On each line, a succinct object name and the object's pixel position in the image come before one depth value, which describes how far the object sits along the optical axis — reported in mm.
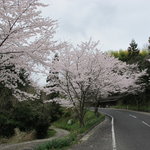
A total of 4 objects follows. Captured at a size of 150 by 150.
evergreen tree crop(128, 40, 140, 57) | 56906
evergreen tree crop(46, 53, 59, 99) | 19341
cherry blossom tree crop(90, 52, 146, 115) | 21547
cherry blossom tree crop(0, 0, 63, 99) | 6895
